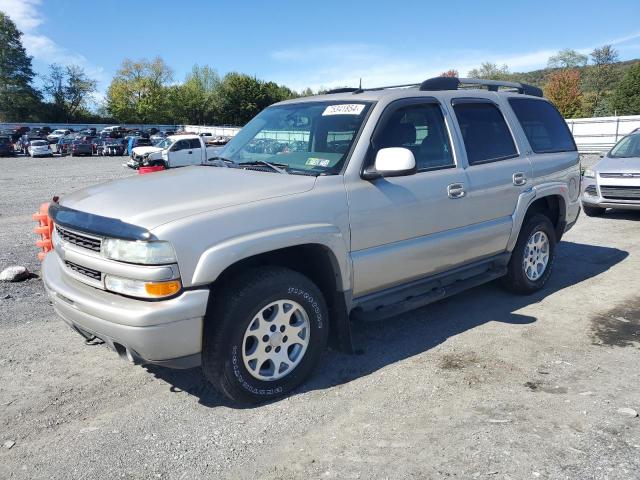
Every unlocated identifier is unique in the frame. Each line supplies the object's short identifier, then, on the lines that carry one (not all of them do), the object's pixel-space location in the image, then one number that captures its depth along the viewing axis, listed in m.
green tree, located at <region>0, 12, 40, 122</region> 80.69
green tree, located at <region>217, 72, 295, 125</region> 90.12
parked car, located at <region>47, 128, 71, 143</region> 57.02
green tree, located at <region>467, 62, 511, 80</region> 86.56
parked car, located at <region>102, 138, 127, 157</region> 40.97
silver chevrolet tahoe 2.96
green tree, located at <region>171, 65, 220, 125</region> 91.75
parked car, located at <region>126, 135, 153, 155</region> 35.44
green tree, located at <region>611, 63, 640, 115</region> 50.66
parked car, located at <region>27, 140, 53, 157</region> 39.75
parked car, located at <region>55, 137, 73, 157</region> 42.62
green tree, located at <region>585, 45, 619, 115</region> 62.45
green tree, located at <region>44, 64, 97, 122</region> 87.56
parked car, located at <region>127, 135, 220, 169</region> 26.55
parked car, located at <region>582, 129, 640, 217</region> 9.12
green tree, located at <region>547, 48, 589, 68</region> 76.38
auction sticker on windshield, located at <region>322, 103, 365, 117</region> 4.02
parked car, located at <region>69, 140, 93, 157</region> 40.78
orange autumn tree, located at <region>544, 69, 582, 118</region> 60.38
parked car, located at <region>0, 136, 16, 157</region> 40.22
